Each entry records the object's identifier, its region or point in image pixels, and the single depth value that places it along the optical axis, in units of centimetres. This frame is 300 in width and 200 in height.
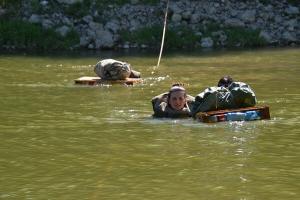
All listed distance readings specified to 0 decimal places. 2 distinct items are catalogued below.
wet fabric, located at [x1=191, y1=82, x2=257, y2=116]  1686
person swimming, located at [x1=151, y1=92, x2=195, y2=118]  1727
